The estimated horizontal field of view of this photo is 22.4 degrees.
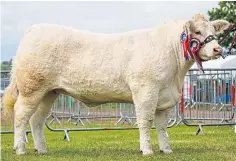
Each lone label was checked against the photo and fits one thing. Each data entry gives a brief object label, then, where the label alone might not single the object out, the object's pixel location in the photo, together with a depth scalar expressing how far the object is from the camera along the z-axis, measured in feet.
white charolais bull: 32.04
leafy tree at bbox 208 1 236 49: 156.04
